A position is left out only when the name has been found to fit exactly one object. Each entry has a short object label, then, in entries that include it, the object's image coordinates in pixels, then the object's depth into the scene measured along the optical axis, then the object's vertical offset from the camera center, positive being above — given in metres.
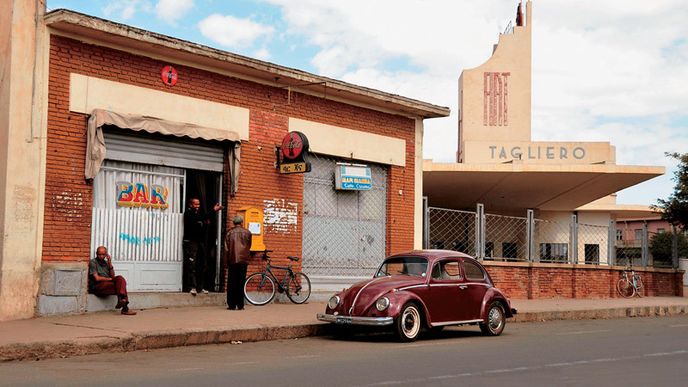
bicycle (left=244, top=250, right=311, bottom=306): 17.80 -0.91
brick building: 14.62 +1.71
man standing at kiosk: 16.33 -0.35
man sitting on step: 14.77 -0.70
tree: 29.83 +1.71
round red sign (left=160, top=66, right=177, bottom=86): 16.42 +3.24
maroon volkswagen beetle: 13.23 -0.85
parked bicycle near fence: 27.16 -1.14
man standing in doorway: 16.75 -0.04
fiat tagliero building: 23.78 +2.21
